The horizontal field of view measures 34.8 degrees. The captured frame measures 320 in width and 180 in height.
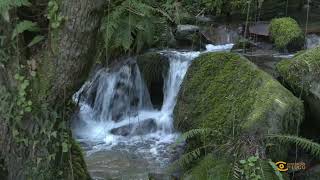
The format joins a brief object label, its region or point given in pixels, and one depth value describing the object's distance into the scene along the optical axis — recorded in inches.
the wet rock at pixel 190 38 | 389.4
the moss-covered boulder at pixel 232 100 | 196.7
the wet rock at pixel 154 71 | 331.0
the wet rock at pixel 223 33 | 409.7
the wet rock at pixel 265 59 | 299.1
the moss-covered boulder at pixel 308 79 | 215.0
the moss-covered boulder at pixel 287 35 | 366.6
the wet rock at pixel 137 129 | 295.7
